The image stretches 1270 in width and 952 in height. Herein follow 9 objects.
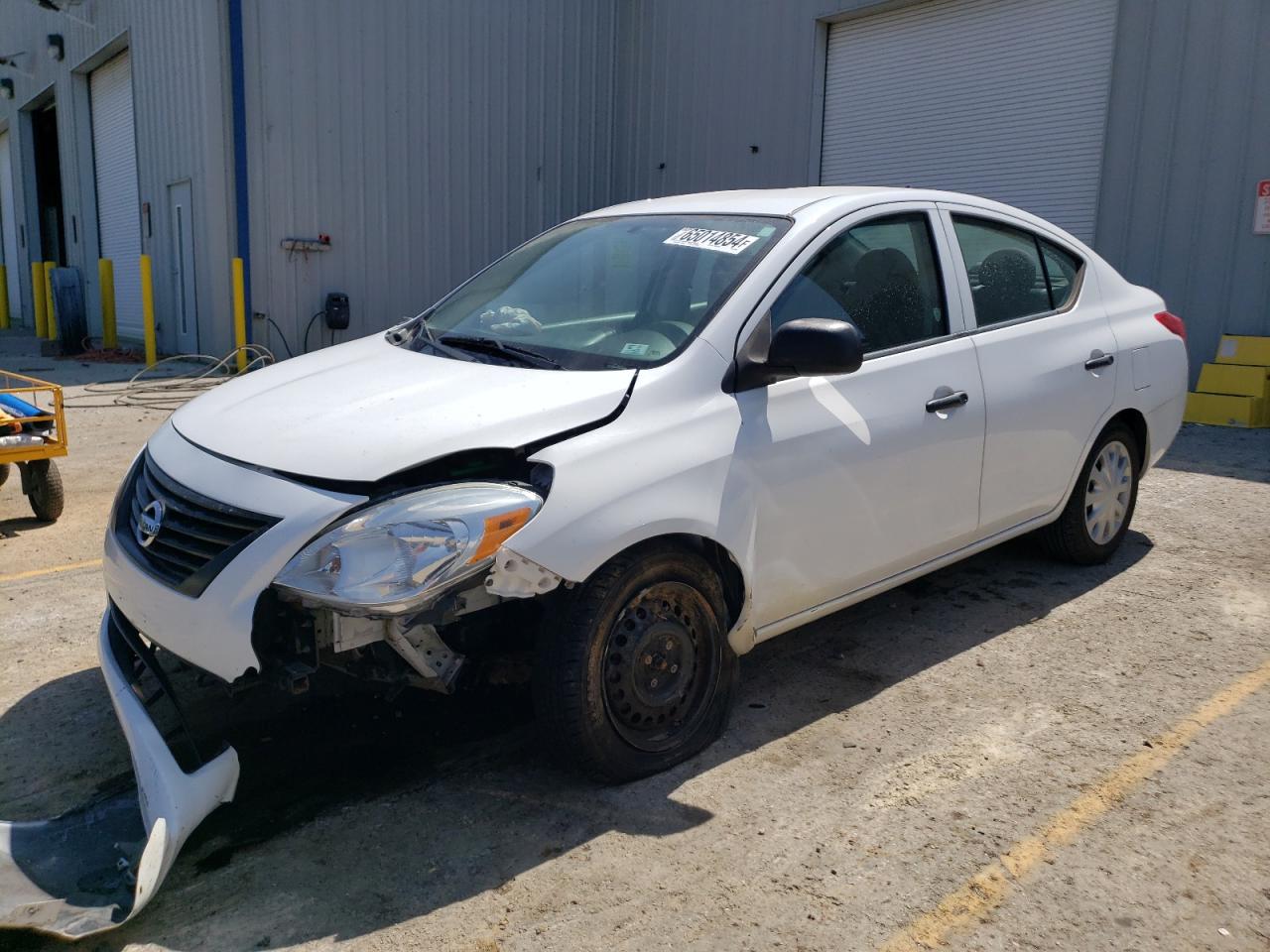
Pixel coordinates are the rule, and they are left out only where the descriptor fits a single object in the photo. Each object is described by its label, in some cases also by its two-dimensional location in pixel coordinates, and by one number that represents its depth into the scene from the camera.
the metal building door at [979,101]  11.04
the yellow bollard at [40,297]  17.91
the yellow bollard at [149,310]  13.25
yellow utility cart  5.50
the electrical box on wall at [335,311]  13.26
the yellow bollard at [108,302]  15.21
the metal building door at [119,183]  15.67
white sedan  2.66
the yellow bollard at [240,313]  12.40
